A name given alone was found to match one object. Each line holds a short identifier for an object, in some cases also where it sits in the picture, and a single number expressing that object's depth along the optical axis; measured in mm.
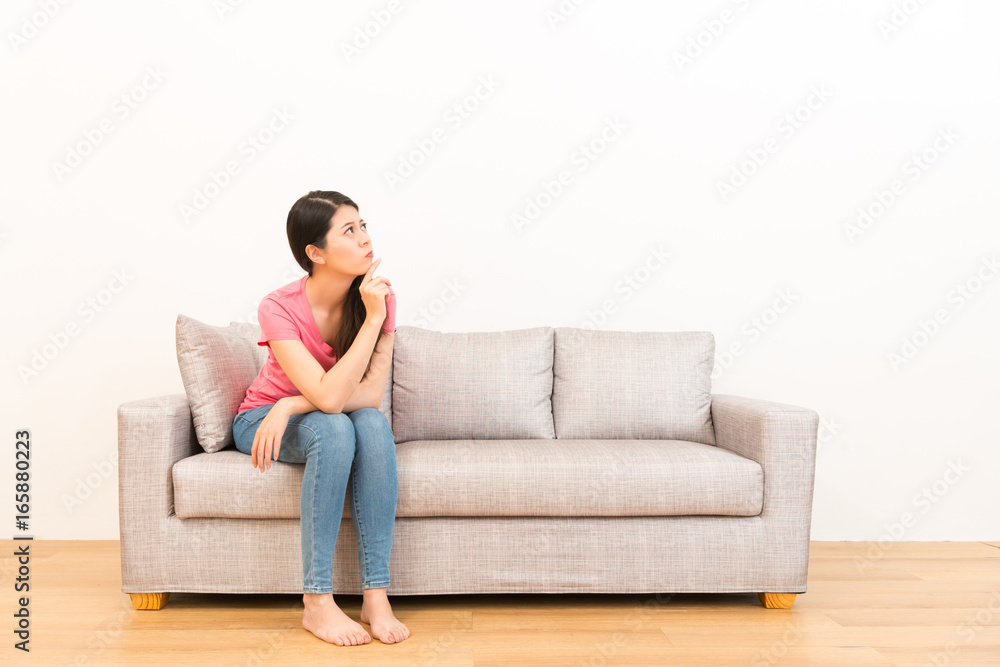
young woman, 1704
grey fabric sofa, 1854
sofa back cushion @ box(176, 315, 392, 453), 1958
